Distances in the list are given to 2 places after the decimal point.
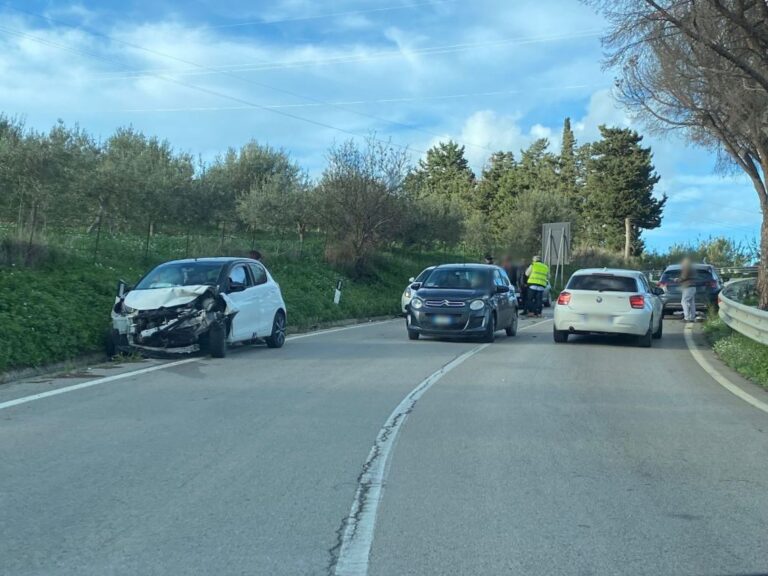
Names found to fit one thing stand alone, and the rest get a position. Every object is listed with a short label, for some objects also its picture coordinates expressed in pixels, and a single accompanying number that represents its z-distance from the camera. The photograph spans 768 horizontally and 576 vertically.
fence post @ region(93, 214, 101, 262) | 20.06
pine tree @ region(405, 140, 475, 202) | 82.06
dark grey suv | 25.78
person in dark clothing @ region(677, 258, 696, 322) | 25.00
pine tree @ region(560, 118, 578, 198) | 80.04
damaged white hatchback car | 13.17
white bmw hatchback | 17.11
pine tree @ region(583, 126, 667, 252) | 66.00
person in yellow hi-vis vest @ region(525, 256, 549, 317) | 25.88
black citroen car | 17.33
